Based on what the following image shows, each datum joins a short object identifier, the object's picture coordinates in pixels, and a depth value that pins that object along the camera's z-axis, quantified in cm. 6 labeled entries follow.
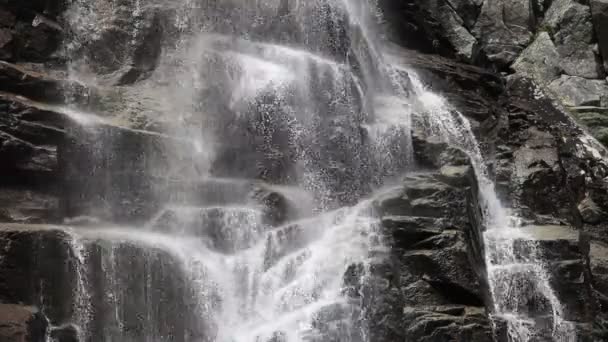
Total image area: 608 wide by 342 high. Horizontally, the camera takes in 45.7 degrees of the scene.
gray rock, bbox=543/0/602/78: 2859
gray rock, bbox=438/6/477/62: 2720
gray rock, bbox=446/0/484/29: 2933
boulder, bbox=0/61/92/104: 1675
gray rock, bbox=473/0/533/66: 2881
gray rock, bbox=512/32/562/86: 2781
